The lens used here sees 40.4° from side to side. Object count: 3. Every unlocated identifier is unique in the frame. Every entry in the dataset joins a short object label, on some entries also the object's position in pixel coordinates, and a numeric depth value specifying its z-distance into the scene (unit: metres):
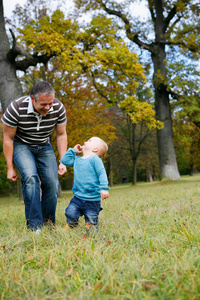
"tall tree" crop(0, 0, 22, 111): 9.95
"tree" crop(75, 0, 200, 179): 15.38
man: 3.26
